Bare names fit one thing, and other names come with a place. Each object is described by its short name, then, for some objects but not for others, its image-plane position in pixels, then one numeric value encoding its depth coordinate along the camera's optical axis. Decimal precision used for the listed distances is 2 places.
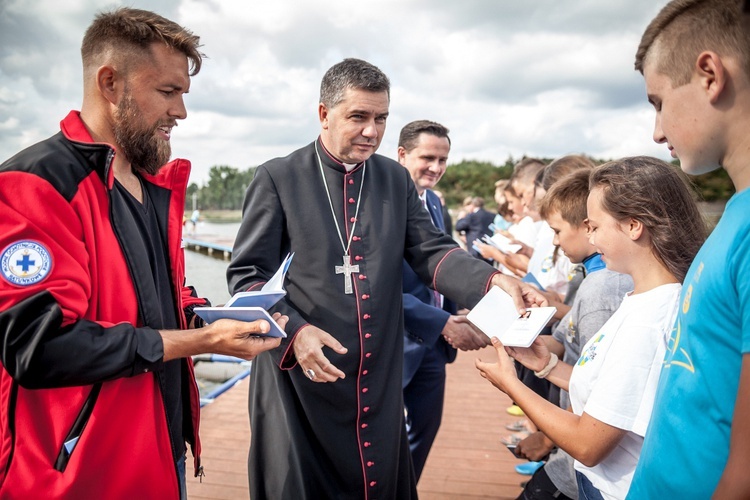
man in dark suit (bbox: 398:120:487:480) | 2.81
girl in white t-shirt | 1.44
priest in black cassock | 2.22
